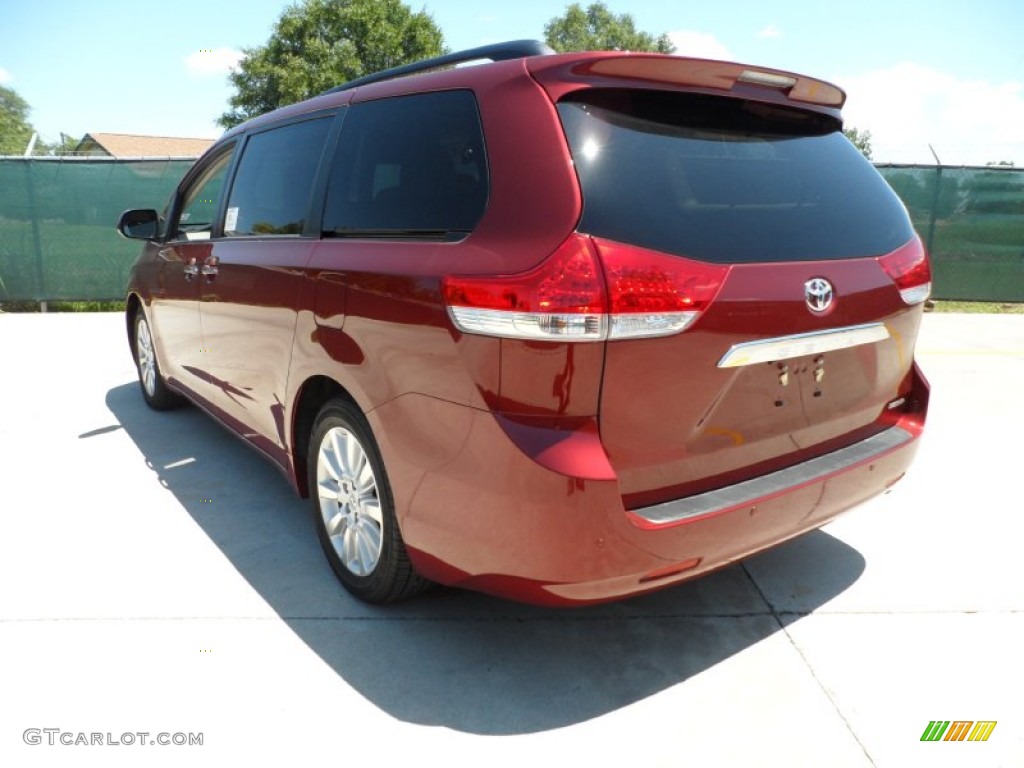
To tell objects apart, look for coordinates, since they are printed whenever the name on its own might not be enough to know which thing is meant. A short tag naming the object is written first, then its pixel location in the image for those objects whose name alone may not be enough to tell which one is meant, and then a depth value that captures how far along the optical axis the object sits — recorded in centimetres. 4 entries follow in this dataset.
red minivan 205
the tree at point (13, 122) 5855
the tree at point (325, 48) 3075
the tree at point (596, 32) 6544
